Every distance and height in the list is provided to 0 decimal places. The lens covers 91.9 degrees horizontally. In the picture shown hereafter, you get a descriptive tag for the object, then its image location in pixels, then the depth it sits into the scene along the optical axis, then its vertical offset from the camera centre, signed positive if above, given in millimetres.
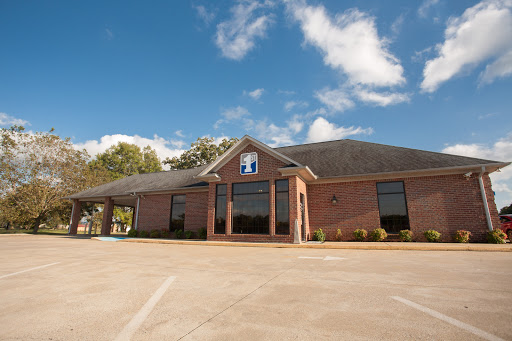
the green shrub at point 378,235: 13570 -600
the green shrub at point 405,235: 13078 -586
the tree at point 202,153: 39406 +11294
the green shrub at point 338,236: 14398 -692
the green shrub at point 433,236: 12781 -619
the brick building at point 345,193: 12906 +1749
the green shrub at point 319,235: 14539 -648
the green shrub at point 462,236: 12173 -590
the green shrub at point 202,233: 17406 -624
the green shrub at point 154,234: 19172 -758
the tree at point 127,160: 45531 +11703
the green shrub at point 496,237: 11656 -611
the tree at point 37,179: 26831 +4992
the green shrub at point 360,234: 13891 -564
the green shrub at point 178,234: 18453 -731
